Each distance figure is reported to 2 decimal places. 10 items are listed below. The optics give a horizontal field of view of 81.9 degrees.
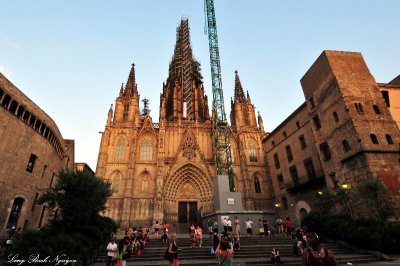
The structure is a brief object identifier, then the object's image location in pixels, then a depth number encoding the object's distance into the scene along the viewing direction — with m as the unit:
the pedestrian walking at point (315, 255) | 3.22
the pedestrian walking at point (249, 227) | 17.47
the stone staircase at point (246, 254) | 10.02
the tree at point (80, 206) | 10.75
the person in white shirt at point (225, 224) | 16.13
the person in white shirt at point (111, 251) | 8.19
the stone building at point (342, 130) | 15.52
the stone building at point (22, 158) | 14.83
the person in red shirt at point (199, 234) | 12.58
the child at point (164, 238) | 13.81
